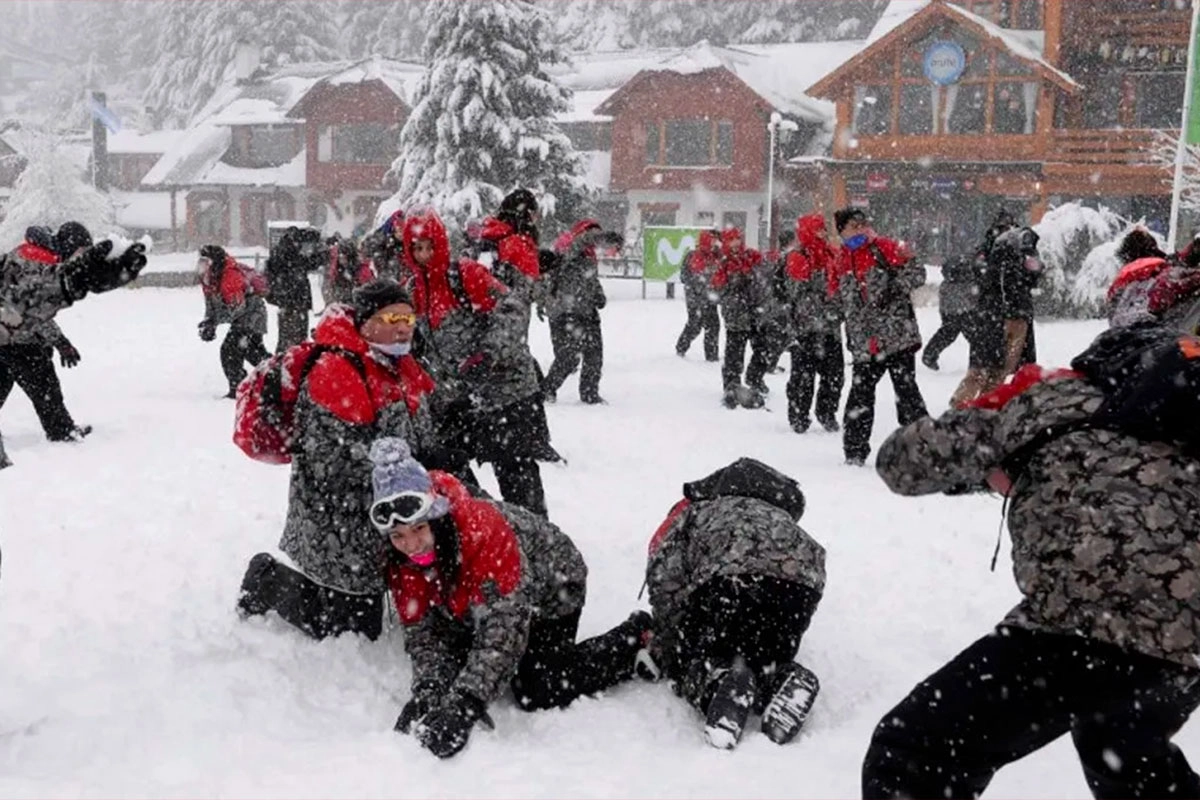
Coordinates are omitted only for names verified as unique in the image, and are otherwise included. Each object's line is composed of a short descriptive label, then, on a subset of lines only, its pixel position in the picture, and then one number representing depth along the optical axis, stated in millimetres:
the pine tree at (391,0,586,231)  28016
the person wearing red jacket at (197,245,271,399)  11008
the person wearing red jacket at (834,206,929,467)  7941
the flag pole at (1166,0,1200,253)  14062
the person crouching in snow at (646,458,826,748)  3953
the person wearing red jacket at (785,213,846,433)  9094
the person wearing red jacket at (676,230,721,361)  13461
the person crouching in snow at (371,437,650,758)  3760
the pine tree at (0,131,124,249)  45562
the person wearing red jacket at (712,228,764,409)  11000
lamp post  26803
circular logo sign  30844
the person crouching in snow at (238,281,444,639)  4242
